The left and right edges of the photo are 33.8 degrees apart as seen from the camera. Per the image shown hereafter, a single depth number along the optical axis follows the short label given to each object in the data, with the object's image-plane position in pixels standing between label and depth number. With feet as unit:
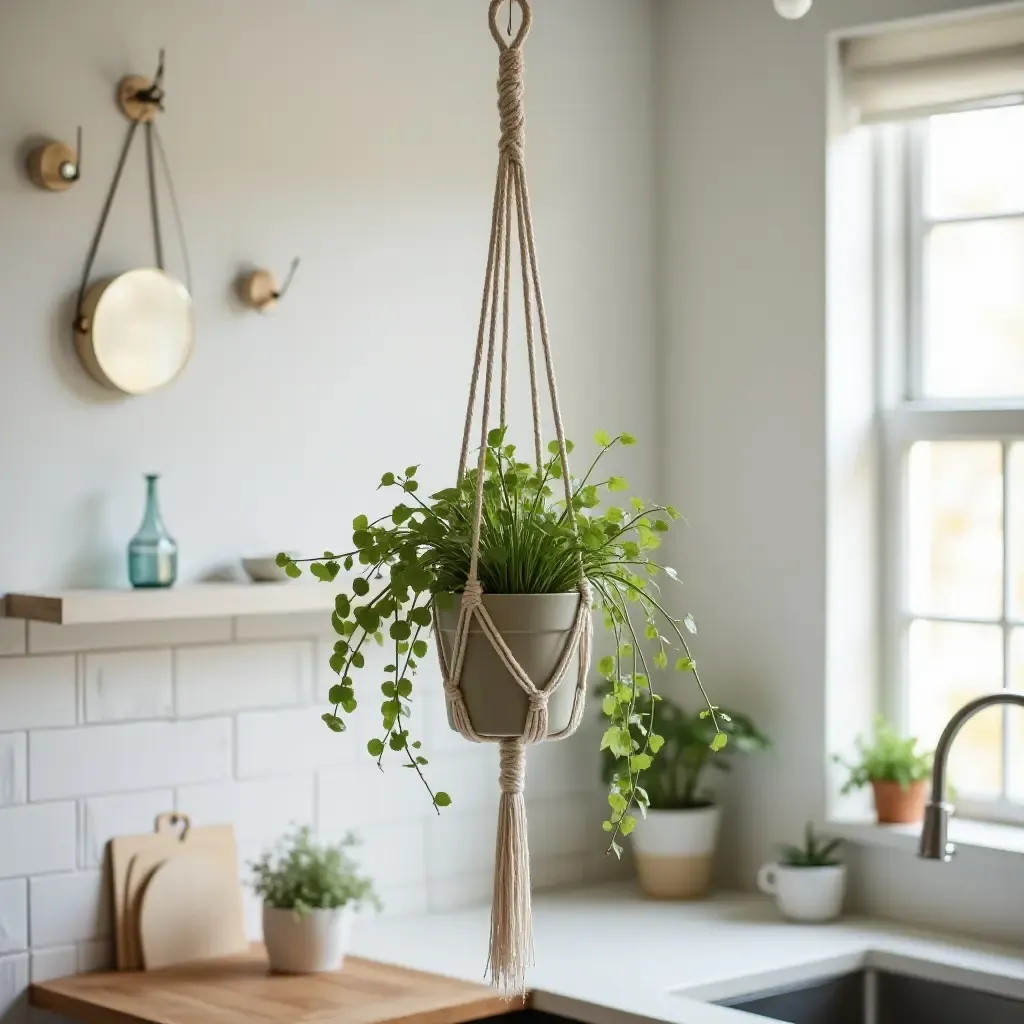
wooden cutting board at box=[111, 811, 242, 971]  8.70
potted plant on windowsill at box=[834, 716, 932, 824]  9.84
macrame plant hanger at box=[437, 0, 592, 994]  5.38
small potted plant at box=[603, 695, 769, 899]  10.32
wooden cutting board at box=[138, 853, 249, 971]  8.72
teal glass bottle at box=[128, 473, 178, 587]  8.52
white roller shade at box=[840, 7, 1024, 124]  9.43
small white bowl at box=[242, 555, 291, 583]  8.85
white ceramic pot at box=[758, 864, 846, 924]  9.77
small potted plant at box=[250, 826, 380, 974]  8.49
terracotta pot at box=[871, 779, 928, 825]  9.85
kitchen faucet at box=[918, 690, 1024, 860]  8.04
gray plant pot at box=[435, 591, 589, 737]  5.41
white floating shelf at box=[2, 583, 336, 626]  7.96
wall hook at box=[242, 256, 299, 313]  9.20
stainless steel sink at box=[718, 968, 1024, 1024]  8.66
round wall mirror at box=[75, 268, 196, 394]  8.57
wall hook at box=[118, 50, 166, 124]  8.73
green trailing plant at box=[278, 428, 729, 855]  5.55
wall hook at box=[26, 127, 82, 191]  8.41
